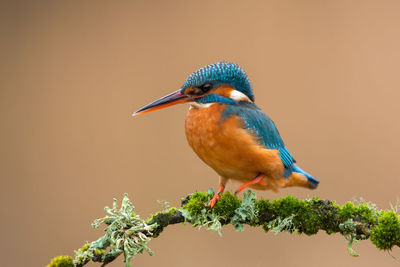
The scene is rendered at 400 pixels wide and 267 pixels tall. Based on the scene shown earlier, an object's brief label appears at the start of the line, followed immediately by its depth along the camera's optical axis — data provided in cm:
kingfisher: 364
